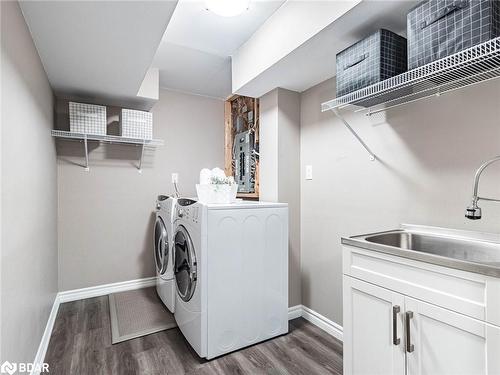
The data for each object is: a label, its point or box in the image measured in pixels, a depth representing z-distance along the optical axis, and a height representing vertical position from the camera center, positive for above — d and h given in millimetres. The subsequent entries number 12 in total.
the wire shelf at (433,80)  1042 +490
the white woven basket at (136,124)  2779 +657
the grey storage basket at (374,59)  1434 +682
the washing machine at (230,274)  1829 -610
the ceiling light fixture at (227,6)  1678 +1111
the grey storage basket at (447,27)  1042 +645
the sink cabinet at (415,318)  956 -528
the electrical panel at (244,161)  3102 +316
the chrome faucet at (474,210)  1186 -103
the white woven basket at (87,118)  2568 +668
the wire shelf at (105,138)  2513 +500
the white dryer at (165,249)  2404 -571
